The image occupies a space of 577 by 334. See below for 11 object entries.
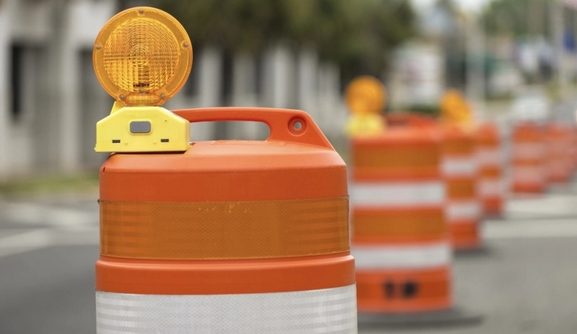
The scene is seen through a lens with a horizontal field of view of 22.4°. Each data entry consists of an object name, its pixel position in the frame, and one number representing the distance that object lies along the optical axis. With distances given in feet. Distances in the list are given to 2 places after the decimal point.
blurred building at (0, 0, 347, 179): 119.03
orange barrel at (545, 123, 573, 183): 91.35
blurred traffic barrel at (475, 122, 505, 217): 60.44
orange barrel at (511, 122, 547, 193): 77.10
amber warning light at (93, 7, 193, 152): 13.32
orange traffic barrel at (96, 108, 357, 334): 12.60
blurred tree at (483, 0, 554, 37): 424.75
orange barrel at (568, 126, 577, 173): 100.90
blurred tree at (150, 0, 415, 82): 122.01
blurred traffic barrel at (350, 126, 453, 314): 29.76
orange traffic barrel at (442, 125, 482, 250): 44.75
